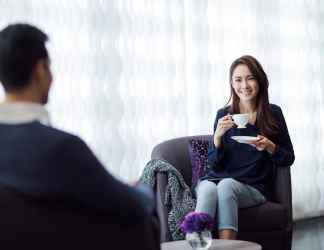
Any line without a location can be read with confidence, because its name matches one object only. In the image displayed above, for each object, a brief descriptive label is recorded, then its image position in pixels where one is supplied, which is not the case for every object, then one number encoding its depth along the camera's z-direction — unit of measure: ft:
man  4.44
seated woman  10.82
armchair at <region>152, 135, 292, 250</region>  10.44
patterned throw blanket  10.41
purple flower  7.90
